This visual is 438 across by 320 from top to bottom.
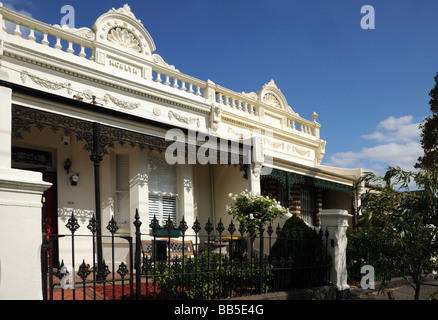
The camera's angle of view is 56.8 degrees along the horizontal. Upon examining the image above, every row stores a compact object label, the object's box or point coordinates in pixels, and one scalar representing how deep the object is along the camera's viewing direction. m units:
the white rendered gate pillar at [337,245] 7.60
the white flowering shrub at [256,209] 9.69
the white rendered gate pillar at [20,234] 3.61
